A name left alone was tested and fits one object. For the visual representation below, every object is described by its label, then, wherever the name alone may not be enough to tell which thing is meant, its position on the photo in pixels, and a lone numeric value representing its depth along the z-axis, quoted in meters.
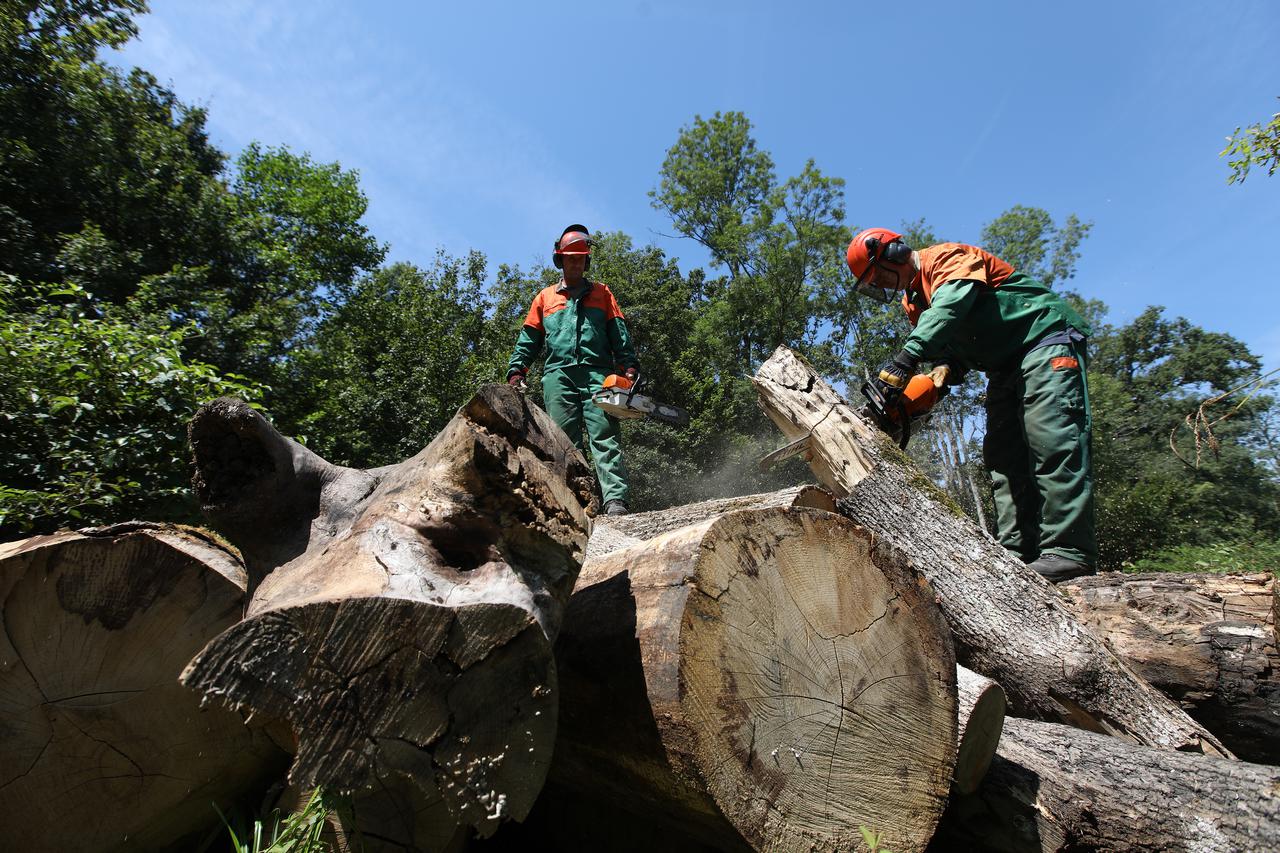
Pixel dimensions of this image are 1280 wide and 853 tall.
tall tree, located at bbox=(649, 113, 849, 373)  25.16
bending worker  3.12
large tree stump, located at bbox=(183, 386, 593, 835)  1.00
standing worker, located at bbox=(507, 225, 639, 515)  5.29
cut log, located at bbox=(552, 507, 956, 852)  1.30
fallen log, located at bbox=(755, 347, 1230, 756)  2.14
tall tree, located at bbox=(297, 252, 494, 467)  13.79
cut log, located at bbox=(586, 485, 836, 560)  2.63
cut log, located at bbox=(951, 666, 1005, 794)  1.72
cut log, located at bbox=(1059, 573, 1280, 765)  2.34
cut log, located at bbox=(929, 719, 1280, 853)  1.61
